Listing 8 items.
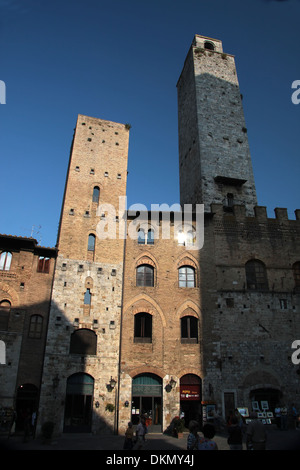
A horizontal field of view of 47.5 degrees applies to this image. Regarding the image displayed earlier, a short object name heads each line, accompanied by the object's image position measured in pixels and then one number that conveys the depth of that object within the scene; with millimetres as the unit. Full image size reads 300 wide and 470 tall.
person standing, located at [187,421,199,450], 7789
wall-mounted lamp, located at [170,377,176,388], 18288
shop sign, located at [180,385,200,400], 18438
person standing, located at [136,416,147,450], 11638
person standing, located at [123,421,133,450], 11719
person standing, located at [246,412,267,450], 7898
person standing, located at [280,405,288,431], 17500
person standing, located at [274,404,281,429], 17875
